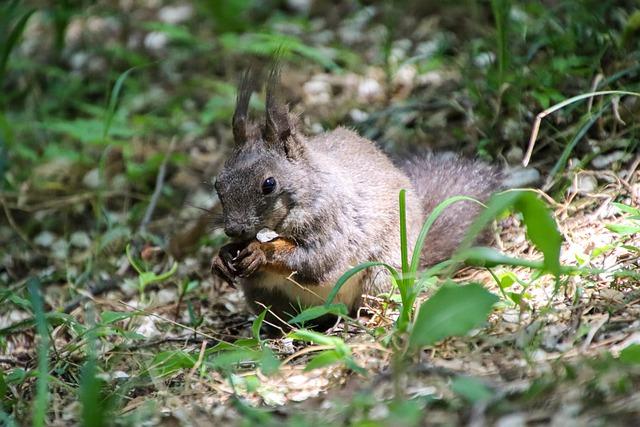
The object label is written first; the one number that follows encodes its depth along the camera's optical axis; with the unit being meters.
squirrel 7.66
